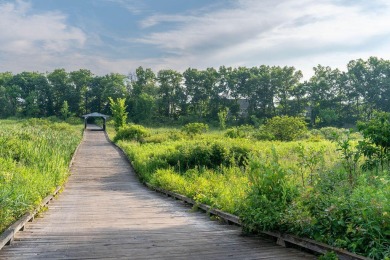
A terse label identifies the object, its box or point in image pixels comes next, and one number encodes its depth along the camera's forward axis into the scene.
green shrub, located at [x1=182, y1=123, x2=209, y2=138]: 37.33
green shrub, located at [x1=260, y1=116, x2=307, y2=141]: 32.53
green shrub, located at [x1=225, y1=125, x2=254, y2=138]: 32.71
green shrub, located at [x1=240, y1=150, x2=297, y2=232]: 5.52
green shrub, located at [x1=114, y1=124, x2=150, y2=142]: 35.50
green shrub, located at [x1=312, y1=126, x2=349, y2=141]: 37.97
